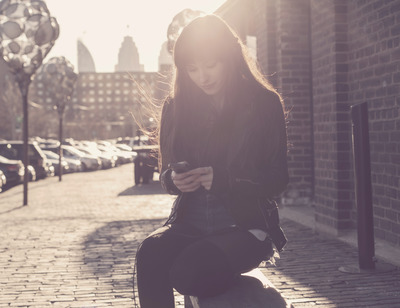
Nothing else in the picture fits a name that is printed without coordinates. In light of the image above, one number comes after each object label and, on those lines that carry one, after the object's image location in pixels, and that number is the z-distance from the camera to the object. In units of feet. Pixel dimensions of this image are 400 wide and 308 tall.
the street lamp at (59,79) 81.00
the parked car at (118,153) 155.66
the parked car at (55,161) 100.07
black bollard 17.26
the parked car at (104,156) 130.31
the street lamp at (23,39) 44.78
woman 8.29
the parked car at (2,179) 59.31
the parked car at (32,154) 74.69
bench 7.77
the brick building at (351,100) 20.65
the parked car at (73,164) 108.88
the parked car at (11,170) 67.26
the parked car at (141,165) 70.54
